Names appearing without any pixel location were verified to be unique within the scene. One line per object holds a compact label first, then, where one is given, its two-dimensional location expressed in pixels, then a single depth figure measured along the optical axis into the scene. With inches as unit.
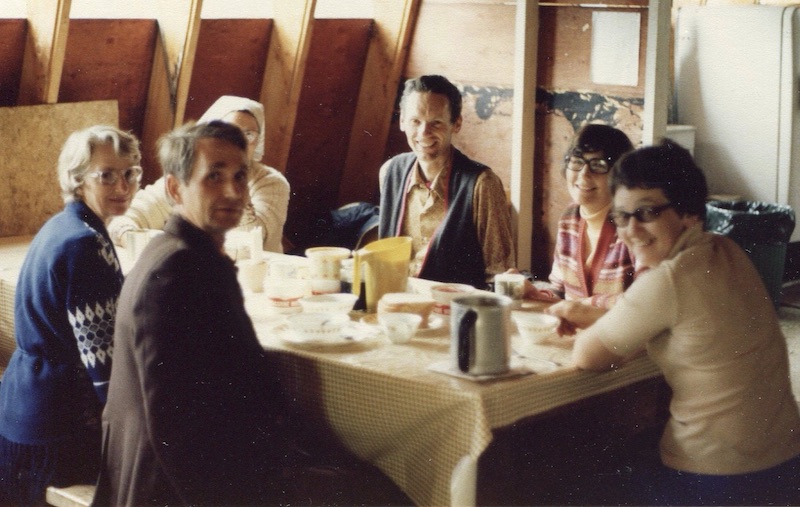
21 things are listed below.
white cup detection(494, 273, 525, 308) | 115.6
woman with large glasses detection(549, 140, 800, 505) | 85.4
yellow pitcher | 114.1
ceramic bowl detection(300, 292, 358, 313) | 110.2
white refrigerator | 235.6
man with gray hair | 82.7
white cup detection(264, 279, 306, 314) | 116.0
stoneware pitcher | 88.3
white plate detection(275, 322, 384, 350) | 98.8
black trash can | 213.8
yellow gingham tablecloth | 86.3
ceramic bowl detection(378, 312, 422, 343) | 100.1
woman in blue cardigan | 102.5
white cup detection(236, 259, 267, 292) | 124.2
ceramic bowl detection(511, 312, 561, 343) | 99.1
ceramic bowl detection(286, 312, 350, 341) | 99.6
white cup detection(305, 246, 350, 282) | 121.0
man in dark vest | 140.8
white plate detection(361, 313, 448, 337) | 106.0
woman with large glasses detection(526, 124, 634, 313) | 117.2
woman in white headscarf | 153.0
